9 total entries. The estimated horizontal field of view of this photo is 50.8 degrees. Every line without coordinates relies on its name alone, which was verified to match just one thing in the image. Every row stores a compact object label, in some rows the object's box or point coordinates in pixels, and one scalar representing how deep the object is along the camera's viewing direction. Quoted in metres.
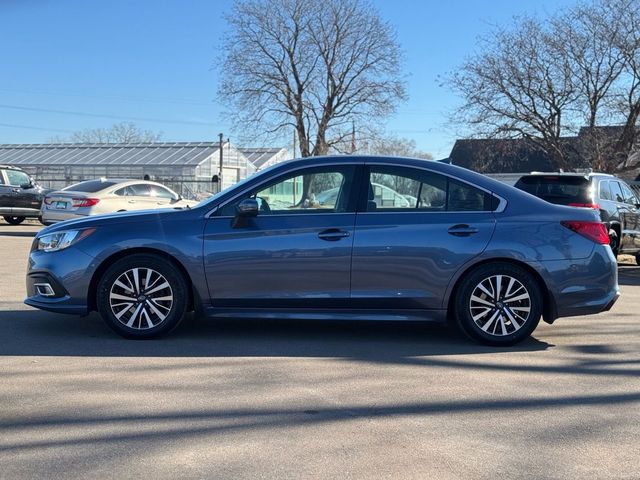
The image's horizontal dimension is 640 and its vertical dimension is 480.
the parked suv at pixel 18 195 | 20.02
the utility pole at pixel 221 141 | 46.02
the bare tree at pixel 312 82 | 36.78
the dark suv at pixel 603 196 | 11.80
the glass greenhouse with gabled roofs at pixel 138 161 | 47.88
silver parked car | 15.79
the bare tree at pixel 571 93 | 24.09
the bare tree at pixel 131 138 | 91.19
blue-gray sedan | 5.87
